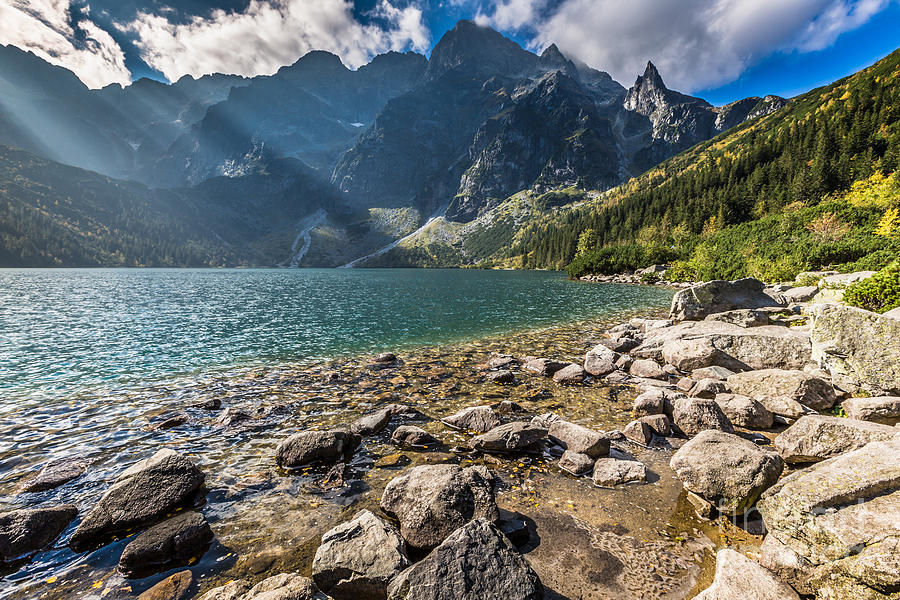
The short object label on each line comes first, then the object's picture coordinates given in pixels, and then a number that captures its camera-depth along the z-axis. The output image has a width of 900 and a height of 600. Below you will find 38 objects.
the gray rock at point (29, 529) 6.89
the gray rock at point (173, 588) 5.95
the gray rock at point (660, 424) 11.60
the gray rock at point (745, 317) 23.17
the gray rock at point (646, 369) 17.38
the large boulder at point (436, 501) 7.00
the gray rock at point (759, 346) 16.05
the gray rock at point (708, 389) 13.84
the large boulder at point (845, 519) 4.88
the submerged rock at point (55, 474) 9.23
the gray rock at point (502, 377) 17.70
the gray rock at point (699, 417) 11.39
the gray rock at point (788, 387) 12.50
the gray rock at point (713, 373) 16.00
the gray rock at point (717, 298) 29.19
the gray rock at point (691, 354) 17.88
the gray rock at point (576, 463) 9.60
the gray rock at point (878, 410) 10.42
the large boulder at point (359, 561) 5.80
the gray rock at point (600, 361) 18.31
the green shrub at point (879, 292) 17.77
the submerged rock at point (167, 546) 6.55
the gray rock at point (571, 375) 17.47
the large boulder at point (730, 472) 7.42
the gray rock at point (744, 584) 5.10
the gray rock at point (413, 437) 11.51
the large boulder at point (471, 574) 5.06
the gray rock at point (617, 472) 9.05
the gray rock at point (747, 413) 11.77
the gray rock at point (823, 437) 8.66
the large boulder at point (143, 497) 7.34
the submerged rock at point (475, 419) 12.33
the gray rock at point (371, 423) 12.12
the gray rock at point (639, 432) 11.22
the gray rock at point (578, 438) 10.25
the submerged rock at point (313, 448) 10.24
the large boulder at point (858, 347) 11.88
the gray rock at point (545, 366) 18.75
